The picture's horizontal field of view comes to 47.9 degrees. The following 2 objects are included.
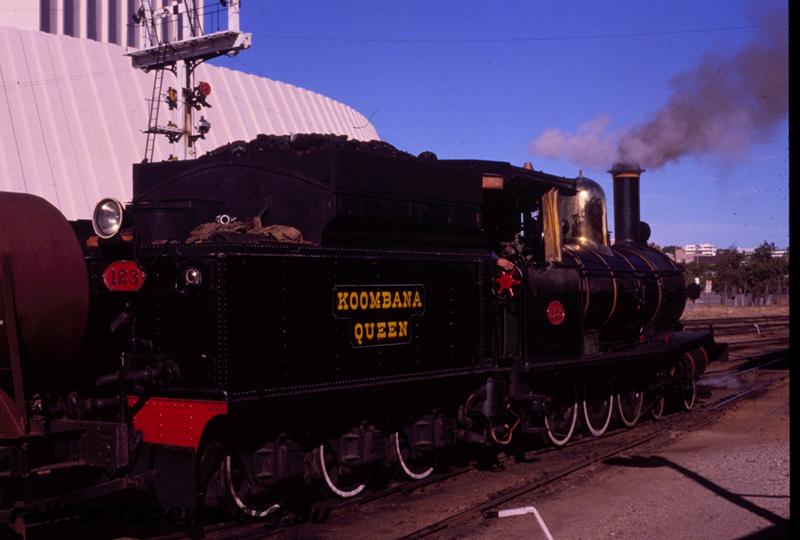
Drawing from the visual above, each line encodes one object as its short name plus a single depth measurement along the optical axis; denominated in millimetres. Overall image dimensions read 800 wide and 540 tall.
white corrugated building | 31047
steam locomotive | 6223
